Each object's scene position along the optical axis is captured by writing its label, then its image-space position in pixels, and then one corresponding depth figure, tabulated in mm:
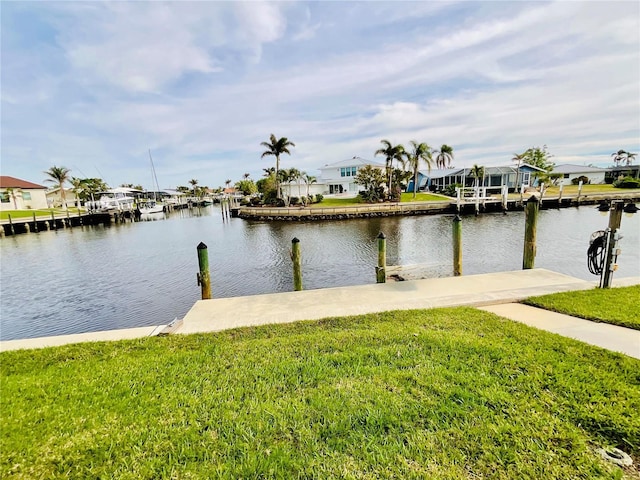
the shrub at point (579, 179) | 61506
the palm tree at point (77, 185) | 63938
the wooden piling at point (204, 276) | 8570
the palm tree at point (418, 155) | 47656
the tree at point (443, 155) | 61844
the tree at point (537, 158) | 68375
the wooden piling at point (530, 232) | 9859
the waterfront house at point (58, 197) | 66125
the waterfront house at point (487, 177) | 51688
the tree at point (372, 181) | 44969
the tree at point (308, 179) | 50938
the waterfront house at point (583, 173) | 64188
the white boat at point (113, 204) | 52656
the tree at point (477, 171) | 49053
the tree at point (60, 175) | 62281
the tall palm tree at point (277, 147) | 47781
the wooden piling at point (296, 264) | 9352
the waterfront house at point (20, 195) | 49344
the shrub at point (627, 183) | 50656
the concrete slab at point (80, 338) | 5375
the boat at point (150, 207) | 59734
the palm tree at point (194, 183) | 110250
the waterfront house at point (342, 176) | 56594
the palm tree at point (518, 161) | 47656
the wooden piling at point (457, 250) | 10266
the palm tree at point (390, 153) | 43938
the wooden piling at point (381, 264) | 9508
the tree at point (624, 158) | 79562
